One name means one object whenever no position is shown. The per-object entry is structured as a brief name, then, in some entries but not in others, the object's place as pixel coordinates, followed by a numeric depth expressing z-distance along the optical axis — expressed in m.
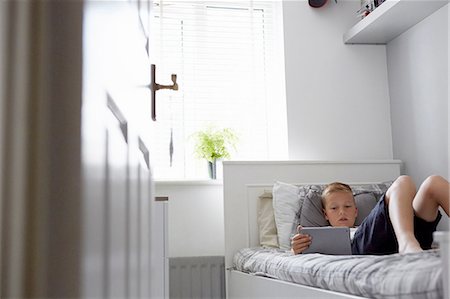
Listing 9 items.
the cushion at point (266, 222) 2.81
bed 1.24
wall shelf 2.80
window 3.32
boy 1.89
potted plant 3.18
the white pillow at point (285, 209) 2.71
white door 0.54
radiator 3.10
